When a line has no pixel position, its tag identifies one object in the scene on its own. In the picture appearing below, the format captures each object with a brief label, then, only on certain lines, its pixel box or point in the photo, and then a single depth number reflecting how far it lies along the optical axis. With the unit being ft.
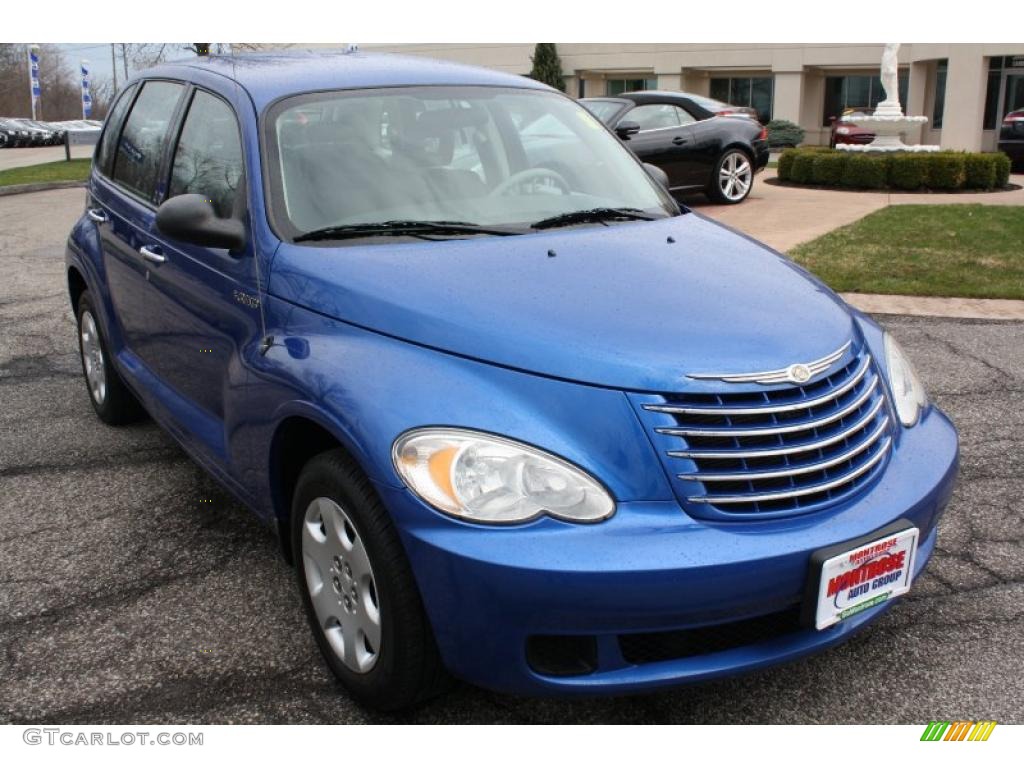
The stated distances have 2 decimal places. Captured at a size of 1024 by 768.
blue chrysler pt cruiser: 8.09
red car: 77.46
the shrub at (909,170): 51.24
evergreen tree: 136.36
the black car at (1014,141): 66.95
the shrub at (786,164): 55.62
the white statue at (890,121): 59.52
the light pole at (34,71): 131.84
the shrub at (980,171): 51.16
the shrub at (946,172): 50.90
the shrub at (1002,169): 51.93
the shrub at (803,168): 54.60
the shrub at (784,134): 119.96
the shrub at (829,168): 53.42
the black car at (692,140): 44.09
